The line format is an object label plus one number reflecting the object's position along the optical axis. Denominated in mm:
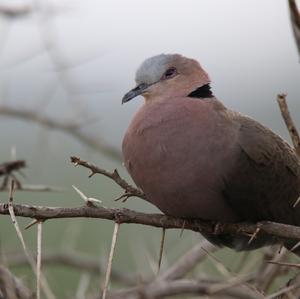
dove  4673
